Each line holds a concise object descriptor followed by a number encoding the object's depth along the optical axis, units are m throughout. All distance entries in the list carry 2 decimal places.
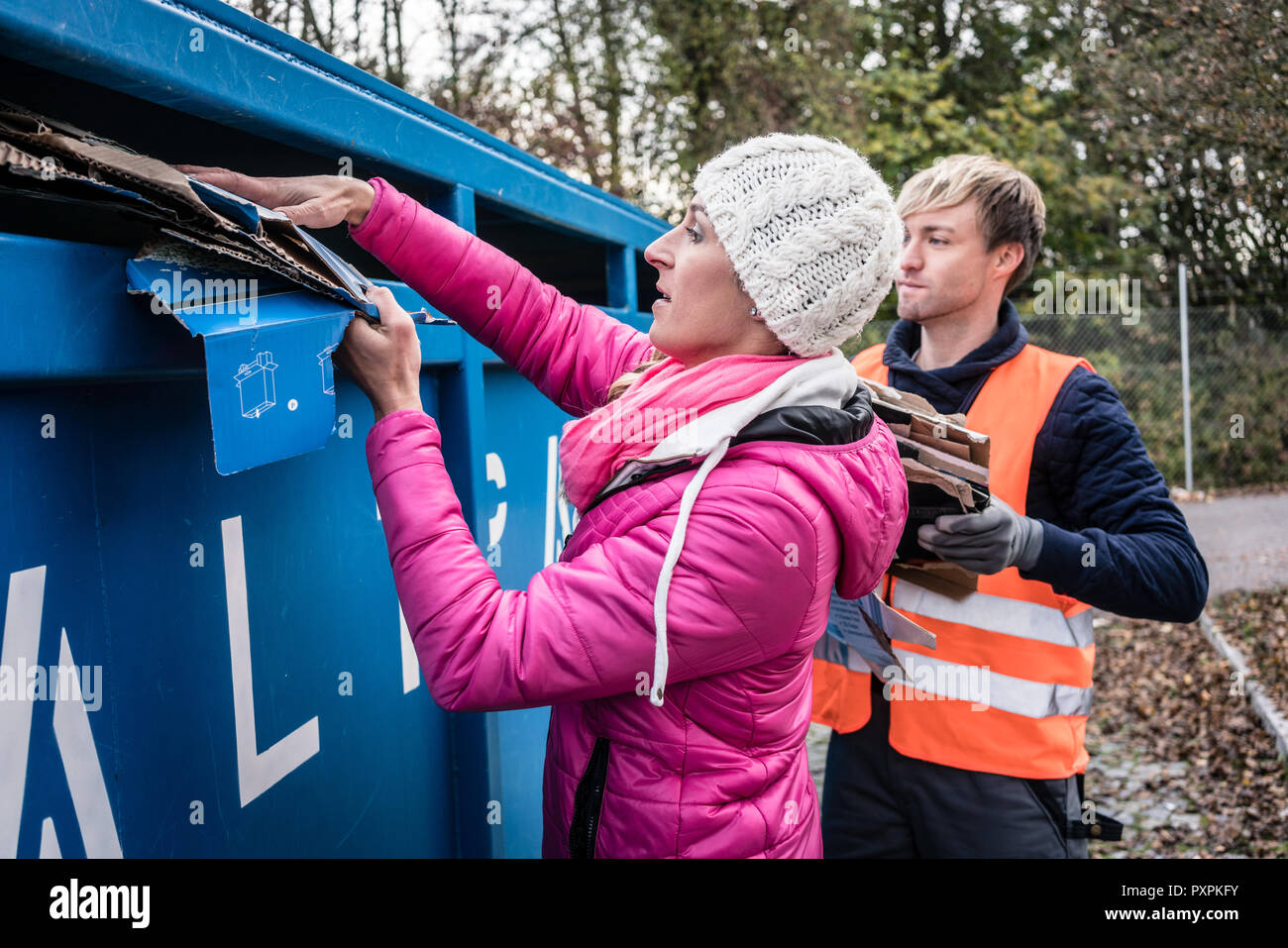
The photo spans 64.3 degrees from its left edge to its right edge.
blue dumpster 1.01
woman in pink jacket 1.18
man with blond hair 1.88
